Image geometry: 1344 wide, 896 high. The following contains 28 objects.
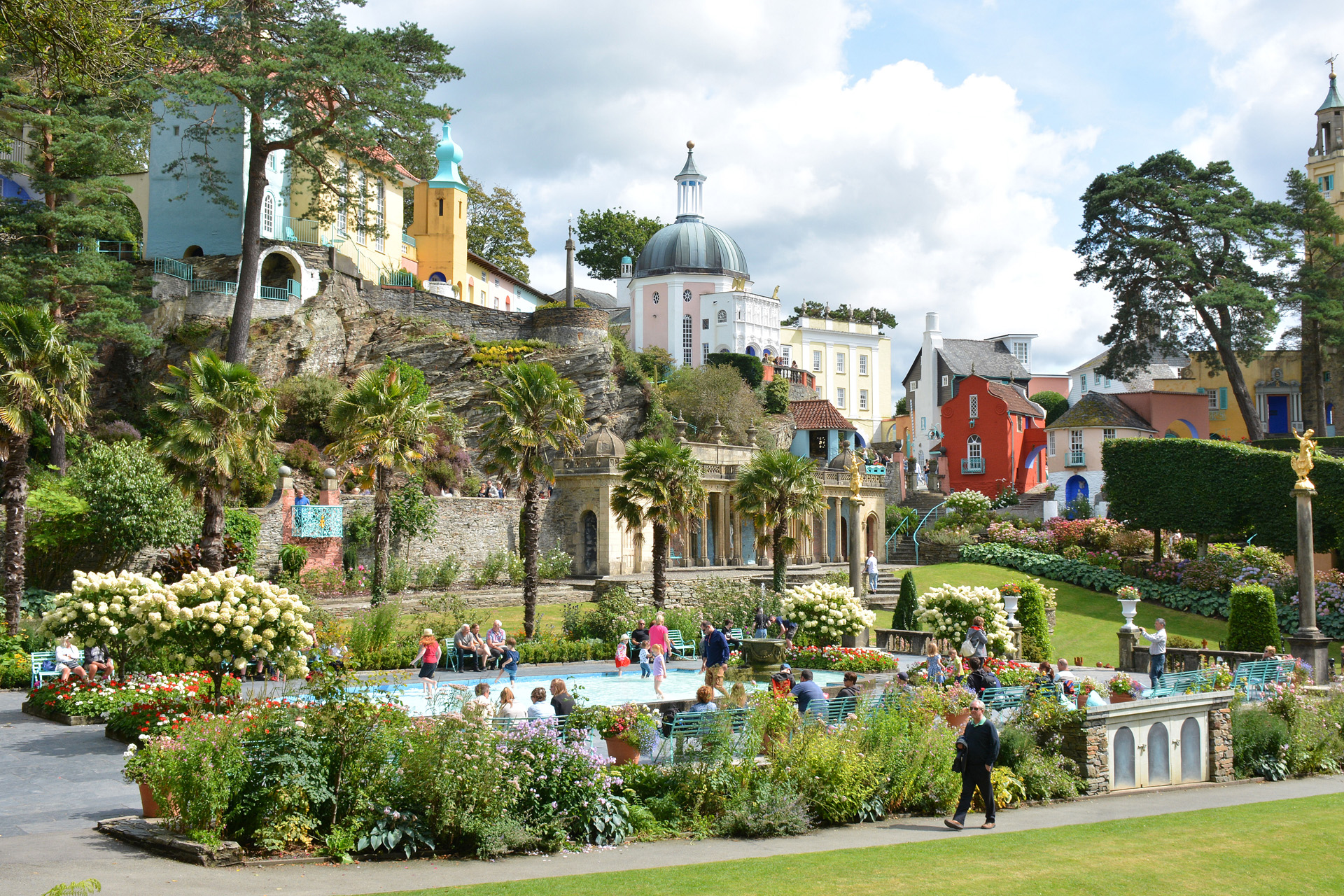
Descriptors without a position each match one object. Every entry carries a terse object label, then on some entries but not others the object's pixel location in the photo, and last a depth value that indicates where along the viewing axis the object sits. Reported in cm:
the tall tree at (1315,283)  4806
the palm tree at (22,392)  2217
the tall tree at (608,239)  8044
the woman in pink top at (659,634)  2372
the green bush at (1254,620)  2595
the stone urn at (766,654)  2252
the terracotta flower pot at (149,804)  1102
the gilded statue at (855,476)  3350
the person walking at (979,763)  1255
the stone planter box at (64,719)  1680
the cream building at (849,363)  7519
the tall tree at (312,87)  3291
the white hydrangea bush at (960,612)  2570
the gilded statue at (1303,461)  2420
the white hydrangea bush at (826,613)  2598
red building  5716
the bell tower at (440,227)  5916
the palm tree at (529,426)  2853
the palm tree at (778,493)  3375
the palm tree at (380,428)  2720
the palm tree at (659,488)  3058
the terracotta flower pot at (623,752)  1316
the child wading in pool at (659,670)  2041
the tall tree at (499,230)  7269
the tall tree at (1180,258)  4784
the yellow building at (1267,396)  5912
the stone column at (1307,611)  2367
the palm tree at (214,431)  2295
